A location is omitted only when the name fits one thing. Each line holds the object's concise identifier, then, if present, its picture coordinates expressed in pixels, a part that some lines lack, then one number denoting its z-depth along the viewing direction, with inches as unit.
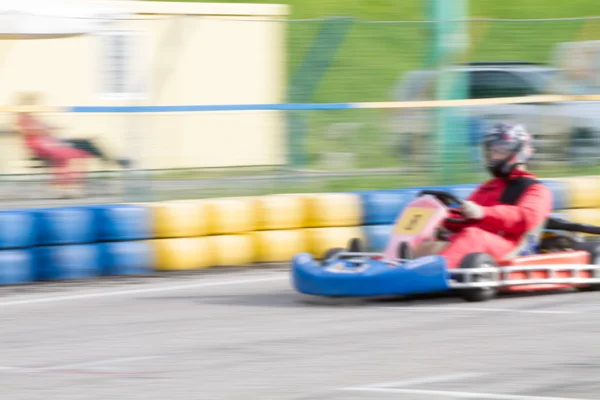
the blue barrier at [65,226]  691.4
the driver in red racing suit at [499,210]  598.9
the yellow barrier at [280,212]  757.3
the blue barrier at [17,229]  678.5
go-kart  572.1
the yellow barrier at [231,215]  743.7
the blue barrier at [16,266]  680.4
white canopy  964.6
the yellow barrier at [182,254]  728.3
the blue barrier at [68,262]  693.9
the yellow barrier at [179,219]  725.9
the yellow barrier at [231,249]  744.3
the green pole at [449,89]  835.4
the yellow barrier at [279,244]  759.7
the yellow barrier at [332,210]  766.5
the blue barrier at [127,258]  711.1
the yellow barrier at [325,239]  764.6
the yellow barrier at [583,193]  813.9
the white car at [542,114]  842.2
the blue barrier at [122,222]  708.7
